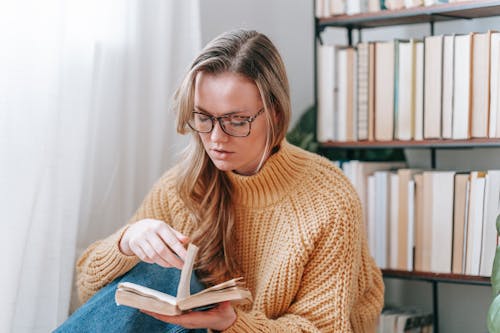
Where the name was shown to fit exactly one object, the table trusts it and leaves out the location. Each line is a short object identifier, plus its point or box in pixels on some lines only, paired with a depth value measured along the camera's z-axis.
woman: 1.45
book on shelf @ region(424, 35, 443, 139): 2.04
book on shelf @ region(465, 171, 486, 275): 1.99
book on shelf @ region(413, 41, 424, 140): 2.07
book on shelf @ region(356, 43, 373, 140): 2.16
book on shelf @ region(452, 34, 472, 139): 1.99
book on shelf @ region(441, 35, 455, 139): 2.02
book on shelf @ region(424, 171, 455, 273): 2.05
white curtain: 1.58
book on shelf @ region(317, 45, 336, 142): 2.20
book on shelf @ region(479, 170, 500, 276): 1.97
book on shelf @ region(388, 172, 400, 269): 2.13
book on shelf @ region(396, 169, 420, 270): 2.11
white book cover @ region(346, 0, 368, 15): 2.16
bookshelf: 1.99
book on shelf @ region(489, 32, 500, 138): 1.95
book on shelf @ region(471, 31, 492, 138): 1.97
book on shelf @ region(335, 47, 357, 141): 2.18
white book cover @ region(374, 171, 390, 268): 2.14
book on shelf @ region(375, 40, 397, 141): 2.12
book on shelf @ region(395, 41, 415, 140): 2.09
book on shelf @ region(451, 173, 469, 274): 2.03
